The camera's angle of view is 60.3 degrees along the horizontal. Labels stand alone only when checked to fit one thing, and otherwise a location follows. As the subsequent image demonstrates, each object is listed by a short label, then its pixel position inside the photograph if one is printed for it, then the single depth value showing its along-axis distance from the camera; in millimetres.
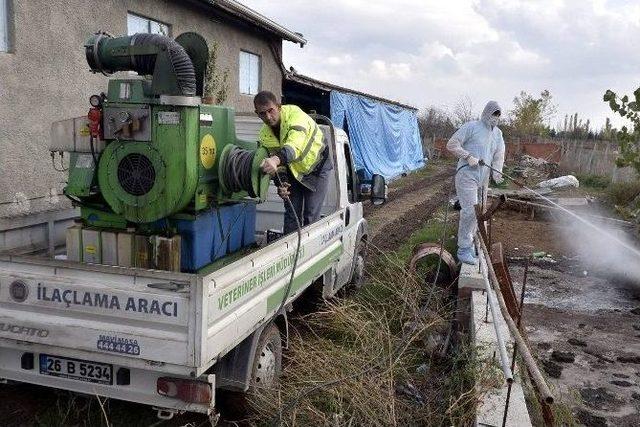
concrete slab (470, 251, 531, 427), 3142
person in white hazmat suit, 6262
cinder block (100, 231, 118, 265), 3654
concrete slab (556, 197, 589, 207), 12894
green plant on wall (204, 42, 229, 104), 10016
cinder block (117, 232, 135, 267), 3629
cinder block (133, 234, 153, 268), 3617
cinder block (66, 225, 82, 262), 3691
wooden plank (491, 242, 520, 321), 4527
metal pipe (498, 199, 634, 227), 9277
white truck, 2713
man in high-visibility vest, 4094
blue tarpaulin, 15754
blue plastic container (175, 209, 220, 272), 3738
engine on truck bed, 3514
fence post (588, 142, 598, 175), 21541
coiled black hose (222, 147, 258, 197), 3789
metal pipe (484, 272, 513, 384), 2602
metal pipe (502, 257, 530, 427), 2720
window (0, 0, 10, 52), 6555
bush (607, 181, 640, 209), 13109
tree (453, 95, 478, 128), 52359
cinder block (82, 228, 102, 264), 3672
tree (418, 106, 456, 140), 42491
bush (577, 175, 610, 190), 18708
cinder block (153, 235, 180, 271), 3566
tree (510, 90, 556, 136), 41575
